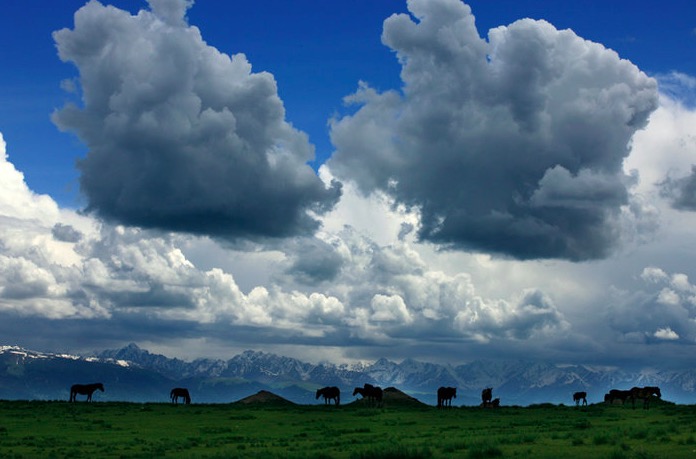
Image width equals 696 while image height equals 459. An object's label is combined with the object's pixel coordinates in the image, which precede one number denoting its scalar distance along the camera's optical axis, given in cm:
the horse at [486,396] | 11996
